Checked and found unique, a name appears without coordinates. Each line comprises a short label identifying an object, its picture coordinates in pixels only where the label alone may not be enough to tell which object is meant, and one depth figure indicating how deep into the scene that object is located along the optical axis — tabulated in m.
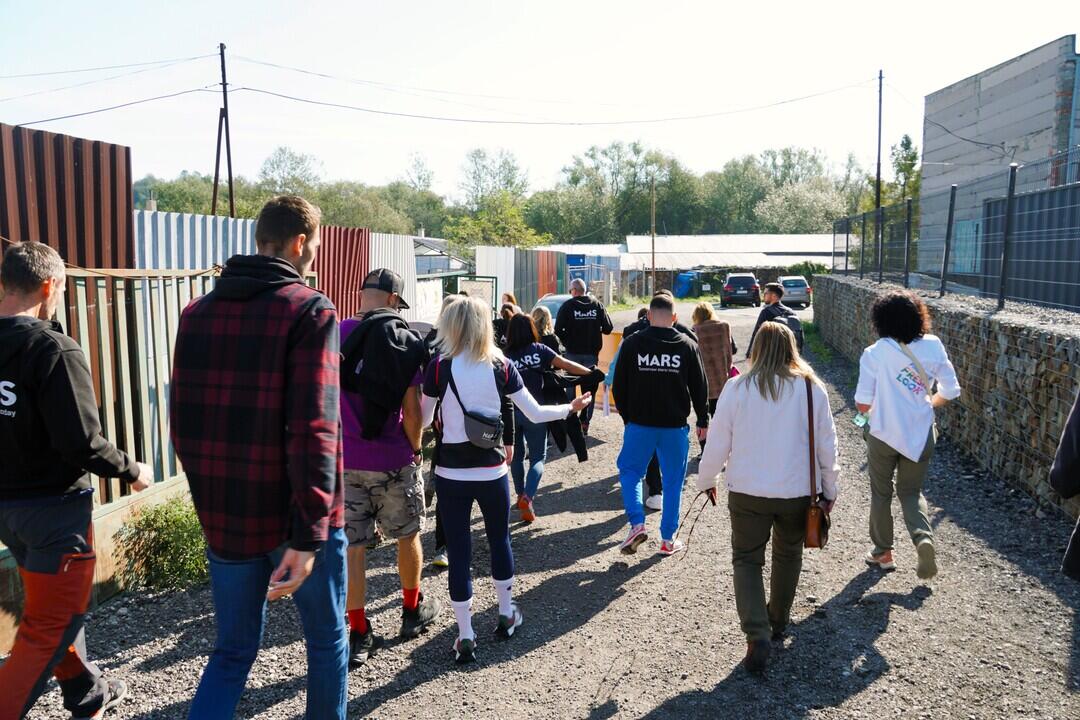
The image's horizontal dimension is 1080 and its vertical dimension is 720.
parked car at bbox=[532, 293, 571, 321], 19.06
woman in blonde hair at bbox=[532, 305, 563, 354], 7.43
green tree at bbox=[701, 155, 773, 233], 90.62
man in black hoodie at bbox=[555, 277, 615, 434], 9.45
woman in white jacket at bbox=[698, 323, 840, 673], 4.10
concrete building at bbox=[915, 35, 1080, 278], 9.54
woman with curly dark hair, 5.07
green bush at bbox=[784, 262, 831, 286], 55.66
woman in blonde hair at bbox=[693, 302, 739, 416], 8.27
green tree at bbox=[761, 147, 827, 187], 97.25
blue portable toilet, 49.25
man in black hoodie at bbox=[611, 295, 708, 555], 5.70
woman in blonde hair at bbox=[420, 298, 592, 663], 4.28
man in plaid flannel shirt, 2.52
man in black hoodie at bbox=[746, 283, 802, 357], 9.36
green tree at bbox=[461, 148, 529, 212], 89.56
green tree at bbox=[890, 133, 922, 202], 47.26
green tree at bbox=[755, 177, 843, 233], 83.50
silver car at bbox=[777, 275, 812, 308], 39.25
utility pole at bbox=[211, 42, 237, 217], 28.84
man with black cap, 4.21
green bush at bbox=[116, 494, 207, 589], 5.17
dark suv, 39.56
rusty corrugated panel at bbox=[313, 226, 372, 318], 8.86
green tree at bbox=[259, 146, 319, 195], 75.19
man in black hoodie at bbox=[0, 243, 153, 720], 3.15
